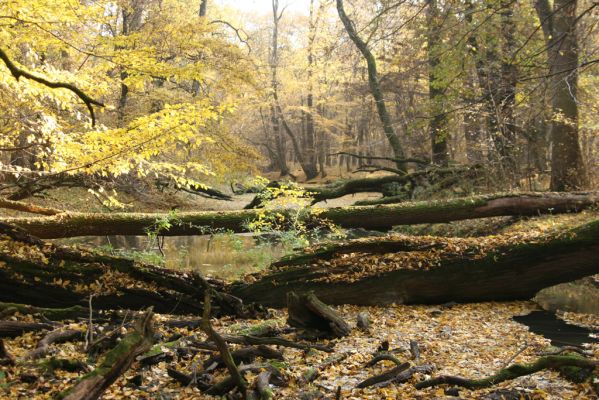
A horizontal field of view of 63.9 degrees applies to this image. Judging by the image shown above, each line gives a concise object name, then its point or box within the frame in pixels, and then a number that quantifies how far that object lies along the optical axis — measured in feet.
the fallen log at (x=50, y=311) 14.66
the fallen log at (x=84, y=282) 16.42
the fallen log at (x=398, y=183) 42.60
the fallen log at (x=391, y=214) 27.50
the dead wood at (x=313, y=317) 15.90
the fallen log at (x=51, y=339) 12.14
